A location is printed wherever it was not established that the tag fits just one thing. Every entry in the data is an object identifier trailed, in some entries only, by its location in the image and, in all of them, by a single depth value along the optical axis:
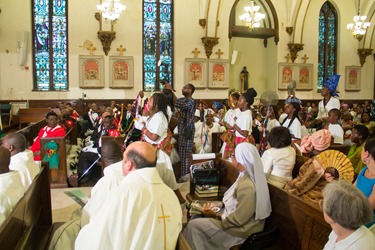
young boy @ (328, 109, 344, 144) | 5.79
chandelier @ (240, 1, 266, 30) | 12.91
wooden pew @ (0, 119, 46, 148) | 6.62
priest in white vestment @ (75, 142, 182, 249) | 1.87
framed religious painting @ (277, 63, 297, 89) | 15.97
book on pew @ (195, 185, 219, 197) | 4.20
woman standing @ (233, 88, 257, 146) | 5.73
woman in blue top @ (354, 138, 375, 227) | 2.60
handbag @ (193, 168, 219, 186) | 4.12
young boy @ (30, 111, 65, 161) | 6.17
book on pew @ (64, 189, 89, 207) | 3.27
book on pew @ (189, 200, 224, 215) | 3.47
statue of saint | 16.31
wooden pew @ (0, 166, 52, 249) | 2.30
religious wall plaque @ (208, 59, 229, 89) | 14.91
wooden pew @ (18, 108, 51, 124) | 11.58
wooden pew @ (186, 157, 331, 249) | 2.51
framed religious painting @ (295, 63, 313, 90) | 16.23
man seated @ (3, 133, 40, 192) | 3.35
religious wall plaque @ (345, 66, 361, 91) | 17.20
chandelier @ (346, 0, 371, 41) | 14.51
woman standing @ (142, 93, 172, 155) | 4.50
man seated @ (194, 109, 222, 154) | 7.45
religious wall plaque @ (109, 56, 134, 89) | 13.80
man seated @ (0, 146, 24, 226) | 2.63
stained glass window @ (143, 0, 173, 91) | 14.37
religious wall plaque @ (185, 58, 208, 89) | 14.67
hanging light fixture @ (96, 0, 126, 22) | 11.59
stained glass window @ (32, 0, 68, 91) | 13.23
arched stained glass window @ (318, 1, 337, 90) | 16.86
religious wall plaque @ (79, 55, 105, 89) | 13.47
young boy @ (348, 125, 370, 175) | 4.49
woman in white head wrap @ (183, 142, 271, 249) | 2.96
